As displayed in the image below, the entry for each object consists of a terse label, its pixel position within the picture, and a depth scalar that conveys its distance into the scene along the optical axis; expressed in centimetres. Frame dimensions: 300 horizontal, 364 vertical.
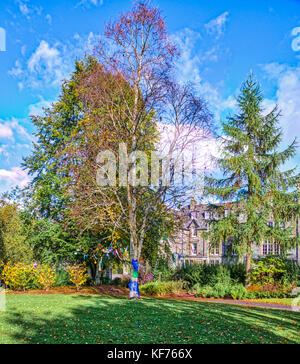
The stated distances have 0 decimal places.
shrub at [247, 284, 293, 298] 1664
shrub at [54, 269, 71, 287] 1858
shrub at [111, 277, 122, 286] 2079
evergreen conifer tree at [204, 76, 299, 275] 1856
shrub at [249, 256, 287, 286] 1775
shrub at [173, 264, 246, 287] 1820
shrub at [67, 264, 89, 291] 1656
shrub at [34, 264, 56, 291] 1645
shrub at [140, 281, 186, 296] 1719
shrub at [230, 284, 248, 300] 1627
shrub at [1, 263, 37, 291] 1584
